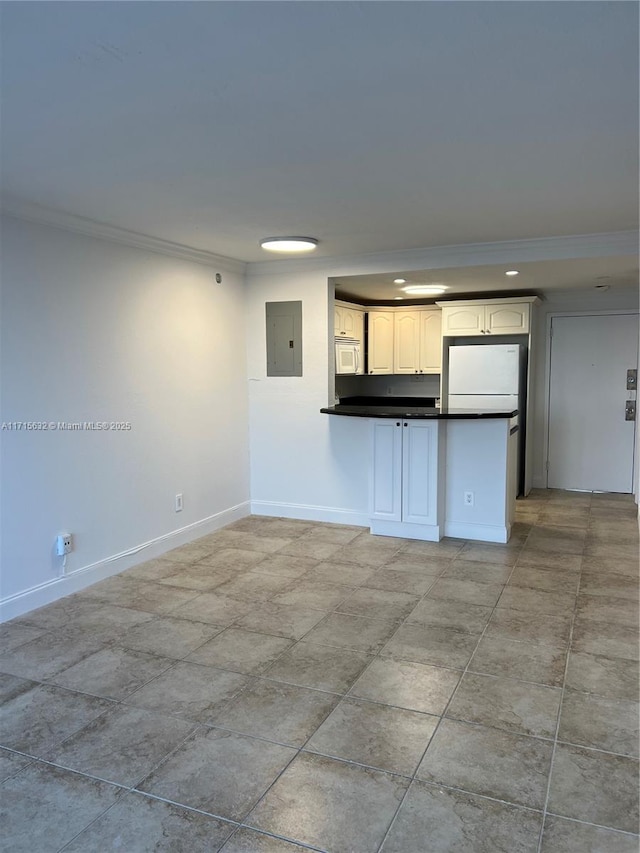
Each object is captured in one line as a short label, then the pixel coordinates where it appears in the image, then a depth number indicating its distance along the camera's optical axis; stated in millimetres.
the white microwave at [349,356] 6246
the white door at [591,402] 6406
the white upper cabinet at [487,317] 6086
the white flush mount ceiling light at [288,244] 4230
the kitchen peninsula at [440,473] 4715
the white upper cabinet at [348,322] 6299
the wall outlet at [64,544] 3650
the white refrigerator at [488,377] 6121
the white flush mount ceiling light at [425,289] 5742
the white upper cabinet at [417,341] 6973
